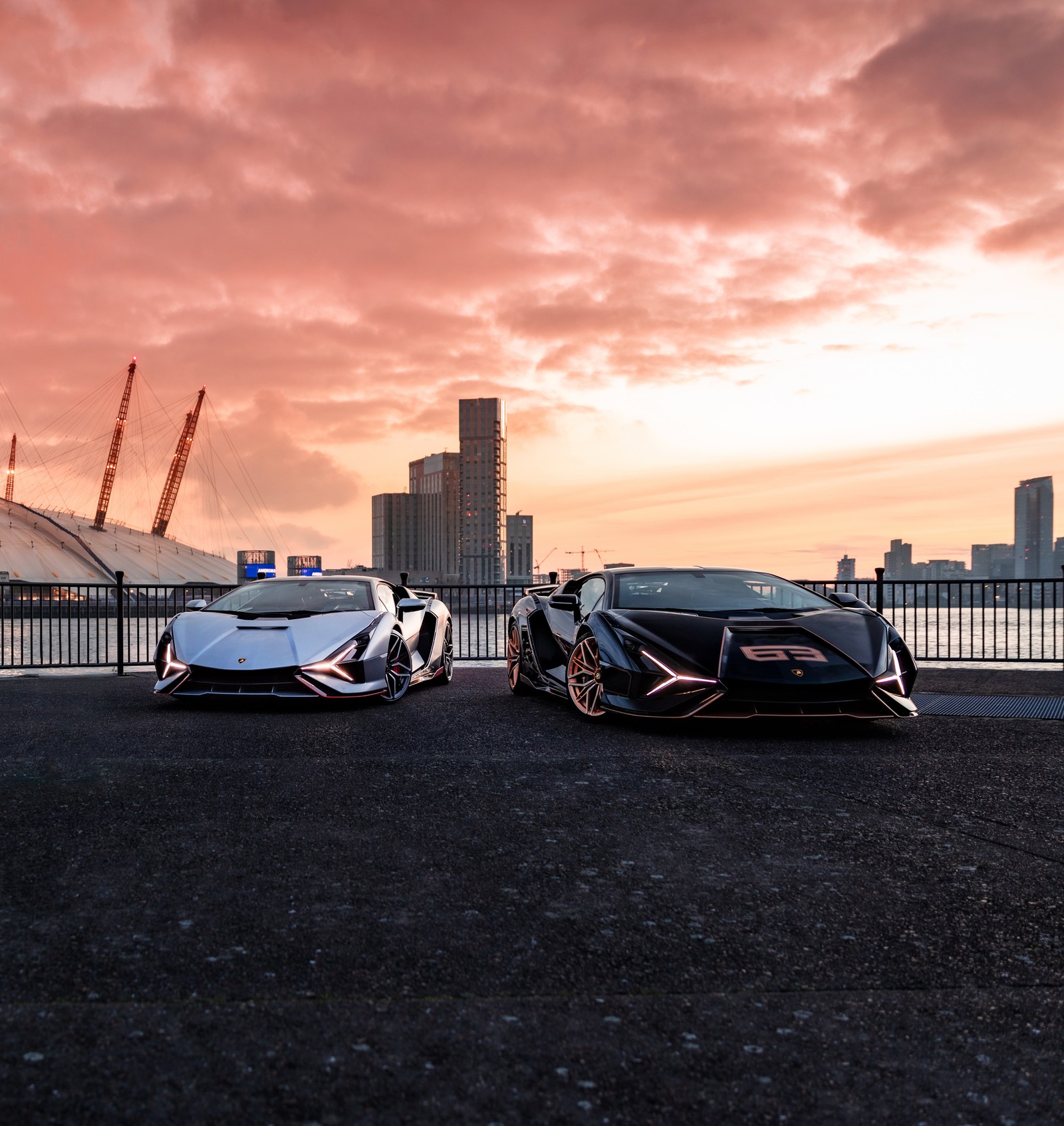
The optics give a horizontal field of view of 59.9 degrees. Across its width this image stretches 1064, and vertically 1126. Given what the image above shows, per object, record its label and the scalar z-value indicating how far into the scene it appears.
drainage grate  7.71
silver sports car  7.99
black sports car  6.54
